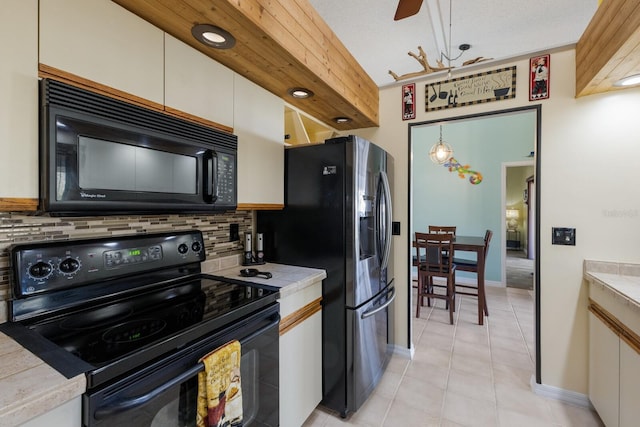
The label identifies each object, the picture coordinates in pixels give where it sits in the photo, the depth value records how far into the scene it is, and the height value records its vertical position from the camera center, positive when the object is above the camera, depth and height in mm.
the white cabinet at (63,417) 666 -488
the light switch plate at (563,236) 1945 -156
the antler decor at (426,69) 2215 +1088
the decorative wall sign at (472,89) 2133 +951
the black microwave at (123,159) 915 +203
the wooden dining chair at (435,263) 3355 -616
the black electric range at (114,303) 839 -390
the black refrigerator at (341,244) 1789 -209
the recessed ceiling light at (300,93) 1851 +773
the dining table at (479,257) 3264 -519
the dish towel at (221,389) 984 -623
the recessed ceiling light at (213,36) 1235 +771
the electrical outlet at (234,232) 1988 -145
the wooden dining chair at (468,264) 3677 -654
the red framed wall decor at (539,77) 1996 +941
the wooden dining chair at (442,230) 4449 -269
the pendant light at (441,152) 3959 +820
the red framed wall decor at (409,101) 2478 +949
